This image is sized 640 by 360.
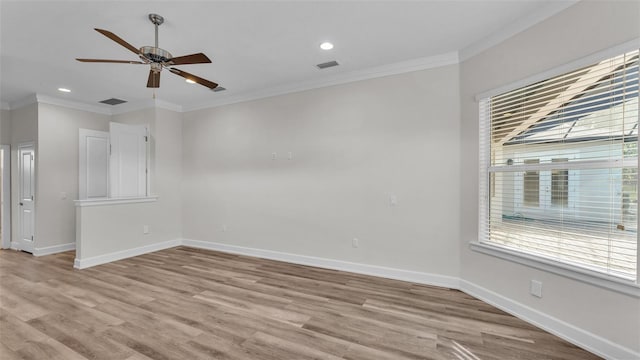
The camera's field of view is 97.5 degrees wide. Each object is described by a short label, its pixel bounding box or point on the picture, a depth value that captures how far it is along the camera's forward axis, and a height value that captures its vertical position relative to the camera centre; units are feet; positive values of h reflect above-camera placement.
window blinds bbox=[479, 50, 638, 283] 6.56 +0.22
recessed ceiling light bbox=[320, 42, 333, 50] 10.02 +4.78
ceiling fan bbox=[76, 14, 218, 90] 7.91 +3.48
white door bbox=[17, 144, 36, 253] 16.61 -1.06
